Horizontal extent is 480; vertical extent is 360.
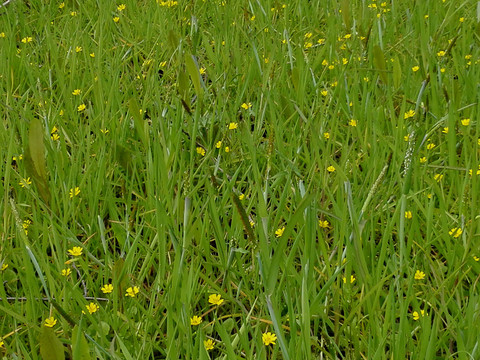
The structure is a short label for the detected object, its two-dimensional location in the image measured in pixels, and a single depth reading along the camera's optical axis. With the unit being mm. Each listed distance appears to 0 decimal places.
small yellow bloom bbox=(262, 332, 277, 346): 1112
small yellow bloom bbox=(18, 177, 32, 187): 1444
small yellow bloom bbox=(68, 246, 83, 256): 1289
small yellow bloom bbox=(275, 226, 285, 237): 1345
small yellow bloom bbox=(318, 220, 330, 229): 1395
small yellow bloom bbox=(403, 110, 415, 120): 1711
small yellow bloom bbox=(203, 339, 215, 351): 1117
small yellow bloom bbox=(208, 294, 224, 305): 1201
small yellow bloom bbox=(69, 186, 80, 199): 1447
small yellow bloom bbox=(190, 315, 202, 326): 1138
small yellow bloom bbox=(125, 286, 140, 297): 1188
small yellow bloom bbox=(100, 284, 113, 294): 1218
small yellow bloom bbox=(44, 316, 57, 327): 1140
